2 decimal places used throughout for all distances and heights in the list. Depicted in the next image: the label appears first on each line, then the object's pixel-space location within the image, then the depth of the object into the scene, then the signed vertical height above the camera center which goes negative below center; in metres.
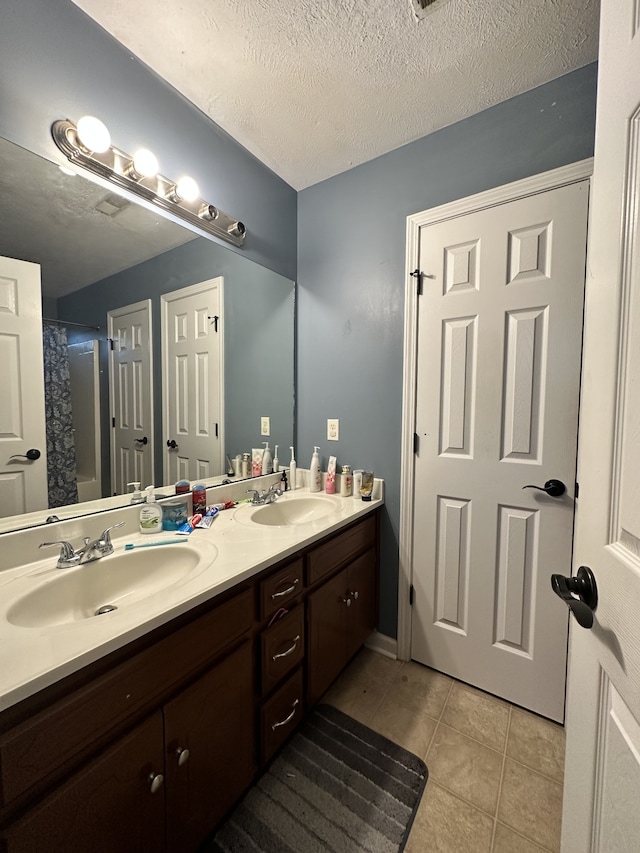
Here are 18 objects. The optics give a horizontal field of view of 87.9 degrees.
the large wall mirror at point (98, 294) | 1.01 +0.43
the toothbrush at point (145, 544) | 1.11 -0.46
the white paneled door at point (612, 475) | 0.49 -0.10
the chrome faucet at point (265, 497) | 1.64 -0.44
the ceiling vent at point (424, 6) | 1.02 +1.26
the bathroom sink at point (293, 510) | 1.58 -0.50
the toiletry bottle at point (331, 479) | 1.79 -0.37
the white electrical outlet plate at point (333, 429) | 1.85 -0.10
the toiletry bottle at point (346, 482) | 1.75 -0.38
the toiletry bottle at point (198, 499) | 1.43 -0.39
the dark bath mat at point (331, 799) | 0.99 -1.28
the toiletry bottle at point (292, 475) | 1.94 -0.38
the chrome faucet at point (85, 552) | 0.98 -0.44
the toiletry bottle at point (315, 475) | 1.84 -0.36
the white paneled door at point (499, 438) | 1.30 -0.11
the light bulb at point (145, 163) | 1.16 +0.86
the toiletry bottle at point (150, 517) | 1.23 -0.41
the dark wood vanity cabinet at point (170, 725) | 0.60 -0.74
